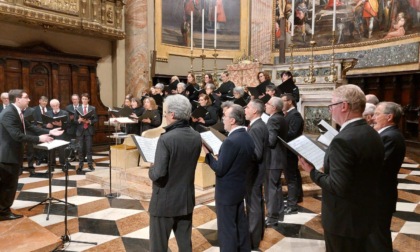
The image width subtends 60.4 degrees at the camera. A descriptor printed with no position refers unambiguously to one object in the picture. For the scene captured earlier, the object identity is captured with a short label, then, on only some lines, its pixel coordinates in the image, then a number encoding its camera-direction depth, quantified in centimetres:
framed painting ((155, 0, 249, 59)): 1474
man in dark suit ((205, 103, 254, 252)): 318
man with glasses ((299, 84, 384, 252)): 216
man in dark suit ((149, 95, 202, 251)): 286
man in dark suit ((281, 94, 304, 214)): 531
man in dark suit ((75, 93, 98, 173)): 829
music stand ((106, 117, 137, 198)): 617
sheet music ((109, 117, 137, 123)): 646
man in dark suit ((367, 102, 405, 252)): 305
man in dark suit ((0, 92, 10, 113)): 795
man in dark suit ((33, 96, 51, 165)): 857
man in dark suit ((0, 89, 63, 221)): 459
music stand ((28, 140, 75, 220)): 425
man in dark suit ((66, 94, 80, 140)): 847
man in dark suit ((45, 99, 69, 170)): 777
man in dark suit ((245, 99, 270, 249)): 387
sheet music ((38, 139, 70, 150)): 423
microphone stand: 404
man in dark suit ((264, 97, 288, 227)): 471
